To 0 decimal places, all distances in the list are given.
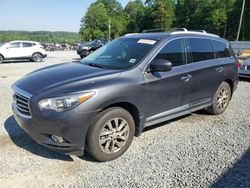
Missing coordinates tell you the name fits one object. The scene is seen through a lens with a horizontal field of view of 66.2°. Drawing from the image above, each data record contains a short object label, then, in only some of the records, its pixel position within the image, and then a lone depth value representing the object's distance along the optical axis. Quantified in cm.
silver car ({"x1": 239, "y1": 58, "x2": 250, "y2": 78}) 744
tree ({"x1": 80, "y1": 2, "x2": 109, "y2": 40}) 5259
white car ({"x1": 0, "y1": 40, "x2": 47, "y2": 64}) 1225
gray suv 242
